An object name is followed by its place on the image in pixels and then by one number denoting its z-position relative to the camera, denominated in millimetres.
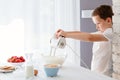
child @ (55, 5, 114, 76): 2205
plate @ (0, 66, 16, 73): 1864
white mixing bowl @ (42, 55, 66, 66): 1981
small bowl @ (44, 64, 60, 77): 1724
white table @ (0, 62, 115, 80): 1693
